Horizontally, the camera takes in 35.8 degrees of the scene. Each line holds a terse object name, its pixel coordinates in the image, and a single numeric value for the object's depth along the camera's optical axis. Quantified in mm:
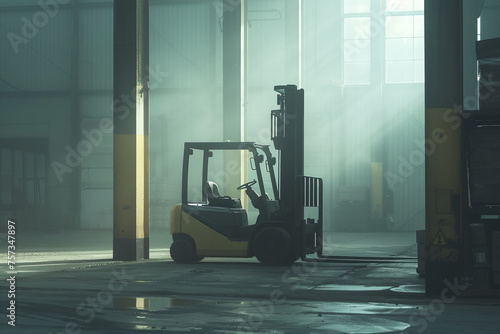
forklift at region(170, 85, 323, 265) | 13258
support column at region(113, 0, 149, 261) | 14555
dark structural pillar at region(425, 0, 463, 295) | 9070
